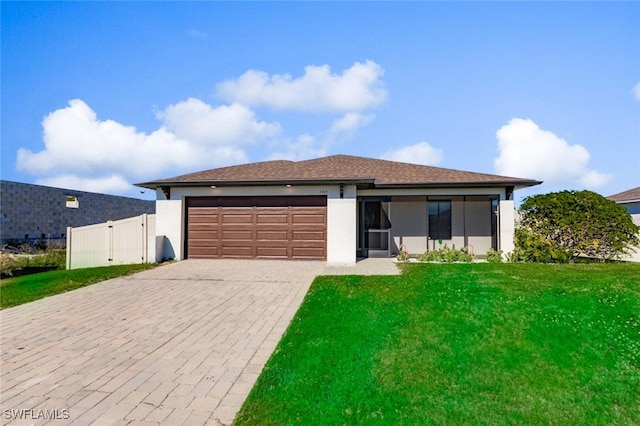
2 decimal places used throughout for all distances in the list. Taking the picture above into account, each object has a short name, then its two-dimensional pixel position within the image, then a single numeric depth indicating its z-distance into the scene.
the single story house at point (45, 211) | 16.95
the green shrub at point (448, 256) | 13.08
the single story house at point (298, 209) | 12.56
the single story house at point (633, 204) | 15.35
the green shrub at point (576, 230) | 12.40
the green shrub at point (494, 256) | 13.02
